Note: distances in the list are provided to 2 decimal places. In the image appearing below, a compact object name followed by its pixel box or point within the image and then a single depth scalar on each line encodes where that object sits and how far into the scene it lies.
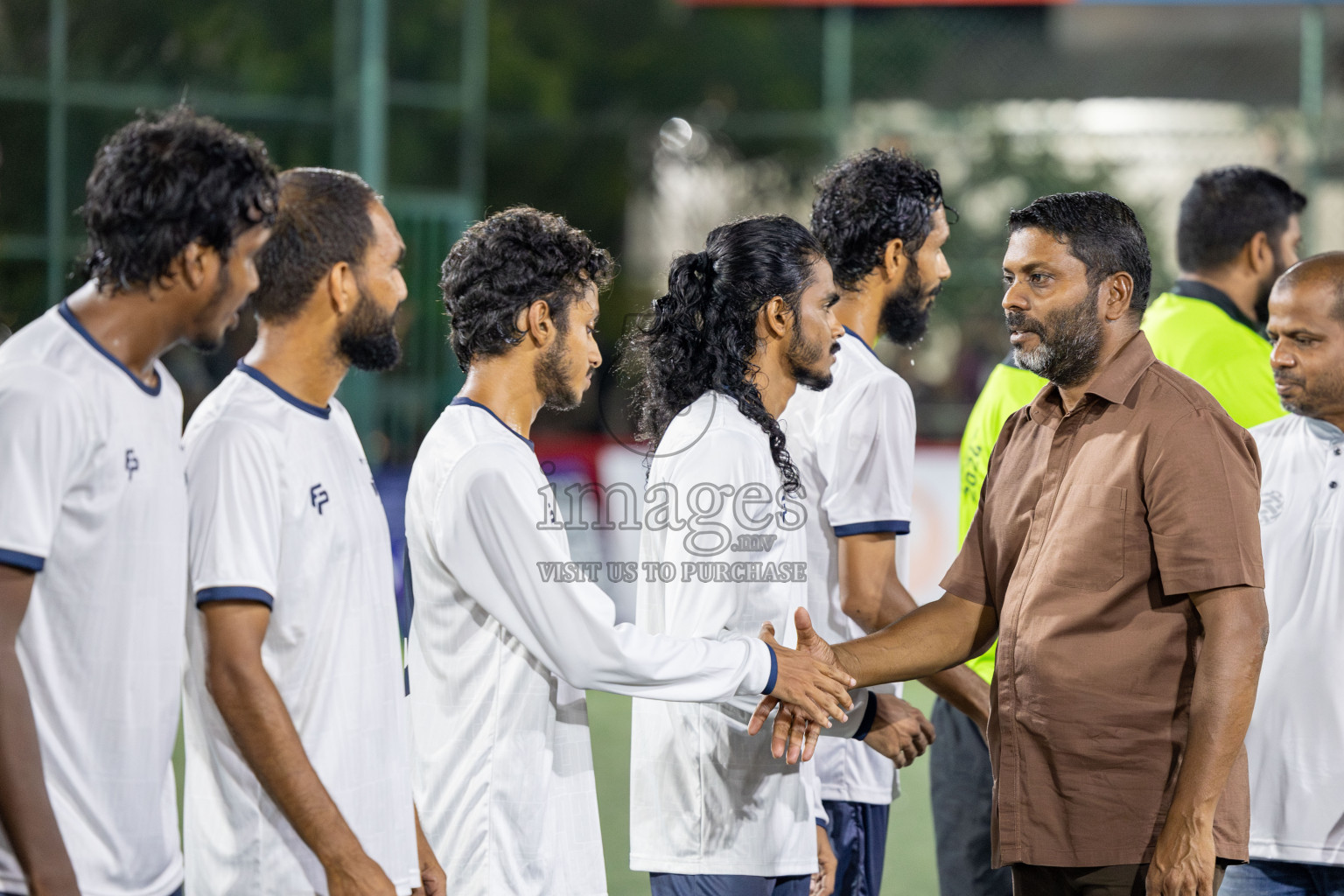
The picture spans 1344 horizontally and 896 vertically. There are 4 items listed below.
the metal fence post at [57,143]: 22.59
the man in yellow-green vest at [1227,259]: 8.83
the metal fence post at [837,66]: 25.23
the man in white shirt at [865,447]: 7.23
